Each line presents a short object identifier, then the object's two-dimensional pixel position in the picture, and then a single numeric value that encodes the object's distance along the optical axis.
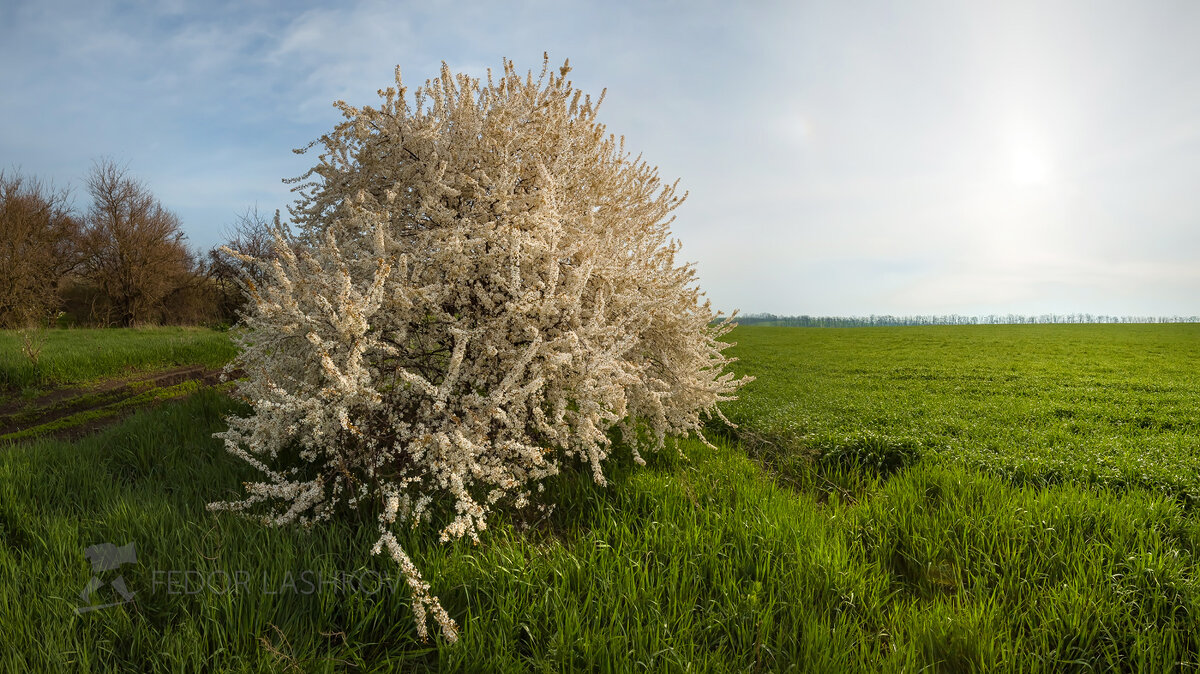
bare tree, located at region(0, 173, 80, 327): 25.08
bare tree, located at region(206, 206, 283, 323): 35.03
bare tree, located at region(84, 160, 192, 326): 32.16
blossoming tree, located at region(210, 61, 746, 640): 3.77
